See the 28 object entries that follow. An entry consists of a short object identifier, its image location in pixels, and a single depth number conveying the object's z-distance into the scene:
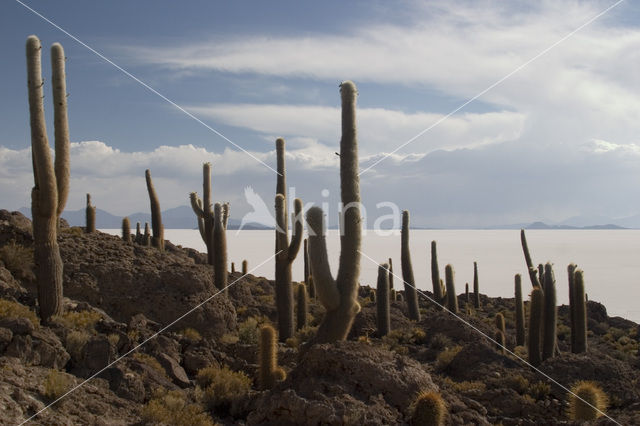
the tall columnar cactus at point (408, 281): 26.42
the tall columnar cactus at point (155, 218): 27.41
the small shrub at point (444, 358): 18.67
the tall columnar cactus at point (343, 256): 12.93
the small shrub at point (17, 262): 17.23
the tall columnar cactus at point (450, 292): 28.06
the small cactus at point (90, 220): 25.02
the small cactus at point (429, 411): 9.59
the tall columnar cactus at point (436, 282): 30.59
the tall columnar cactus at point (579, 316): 19.94
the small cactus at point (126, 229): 25.98
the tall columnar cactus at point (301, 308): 22.17
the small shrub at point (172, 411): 10.41
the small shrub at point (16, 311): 12.48
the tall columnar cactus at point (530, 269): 28.26
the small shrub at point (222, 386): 12.23
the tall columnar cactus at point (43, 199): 13.98
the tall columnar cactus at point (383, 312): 22.33
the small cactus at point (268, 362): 12.68
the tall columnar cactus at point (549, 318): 18.41
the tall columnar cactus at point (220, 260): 22.62
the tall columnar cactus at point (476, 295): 35.97
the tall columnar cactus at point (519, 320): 22.31
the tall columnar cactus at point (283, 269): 19.00
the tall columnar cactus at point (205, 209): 27.47
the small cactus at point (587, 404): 12.08
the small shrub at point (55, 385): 9.99
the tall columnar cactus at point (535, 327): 18.09
